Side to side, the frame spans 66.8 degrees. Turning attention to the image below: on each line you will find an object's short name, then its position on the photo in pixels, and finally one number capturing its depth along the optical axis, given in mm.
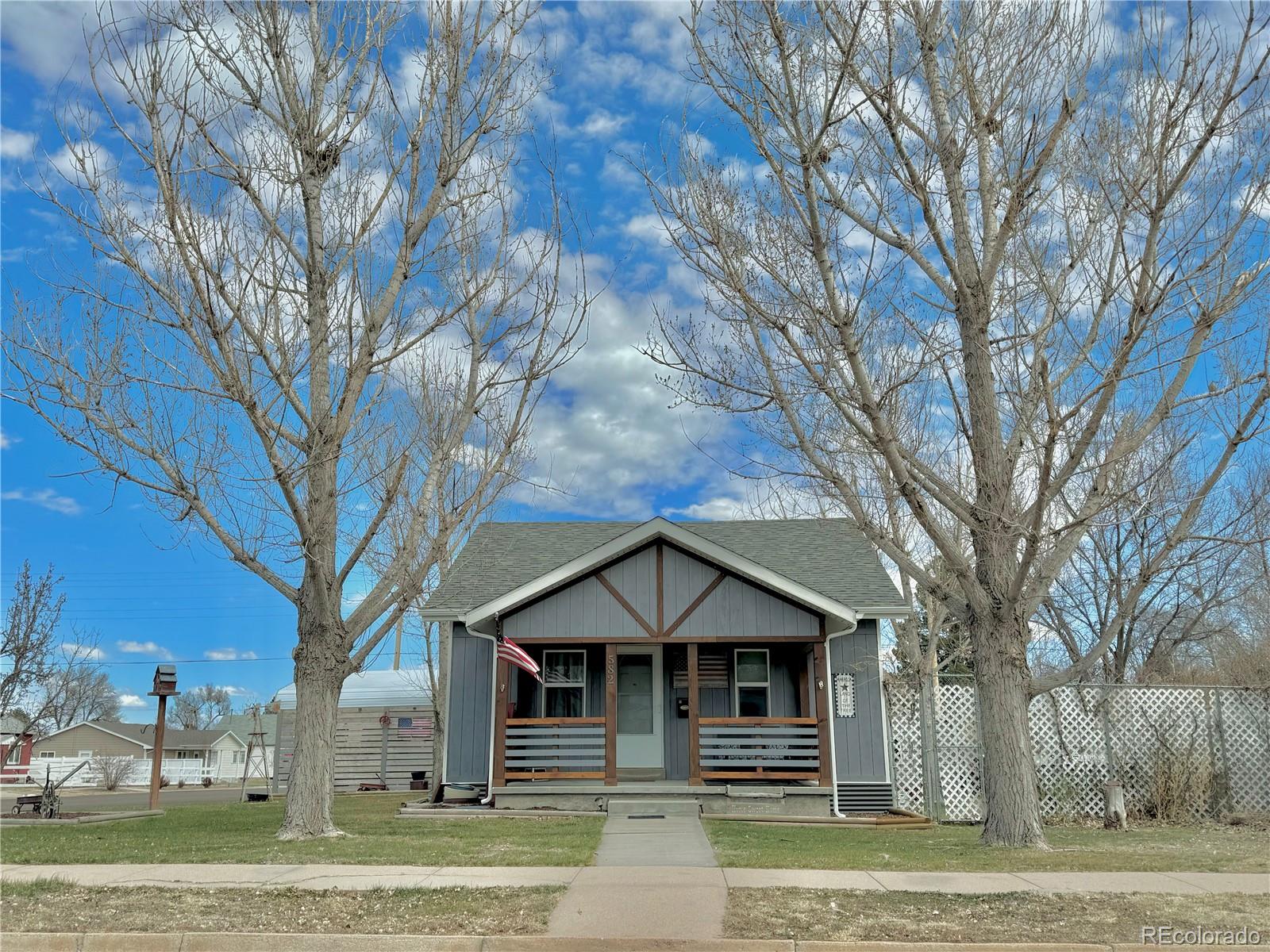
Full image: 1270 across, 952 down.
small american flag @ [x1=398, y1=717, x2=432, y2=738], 24844
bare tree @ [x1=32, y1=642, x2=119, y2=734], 21672
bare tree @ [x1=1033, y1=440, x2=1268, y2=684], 24000
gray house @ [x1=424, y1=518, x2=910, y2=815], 15109
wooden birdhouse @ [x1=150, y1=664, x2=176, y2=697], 16703
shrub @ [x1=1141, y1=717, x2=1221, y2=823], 13859
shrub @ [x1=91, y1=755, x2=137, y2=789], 35438
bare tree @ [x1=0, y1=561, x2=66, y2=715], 19500
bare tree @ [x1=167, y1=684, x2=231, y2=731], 78625
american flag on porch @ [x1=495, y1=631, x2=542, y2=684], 14750
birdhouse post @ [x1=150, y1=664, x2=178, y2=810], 16719
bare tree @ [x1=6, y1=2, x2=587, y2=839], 10172
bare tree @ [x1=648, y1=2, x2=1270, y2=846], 8938
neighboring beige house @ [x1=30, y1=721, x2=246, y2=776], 58875
